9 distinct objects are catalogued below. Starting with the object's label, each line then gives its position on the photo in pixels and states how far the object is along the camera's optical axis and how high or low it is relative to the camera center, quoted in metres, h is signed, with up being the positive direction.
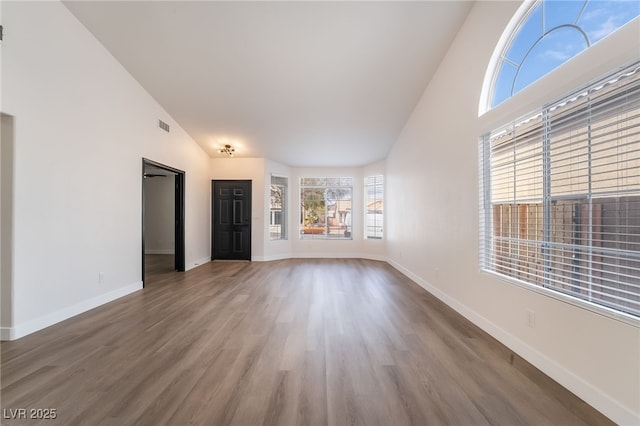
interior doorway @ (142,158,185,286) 8.11 +0.01
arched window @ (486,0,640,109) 1.61 +1.33
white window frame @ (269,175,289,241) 7.00 +0.09
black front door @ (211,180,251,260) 6.73 -0.15
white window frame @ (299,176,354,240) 7.43 +0.12
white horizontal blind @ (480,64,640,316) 1.47 +0.13
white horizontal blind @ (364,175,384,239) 7.03 +0.22
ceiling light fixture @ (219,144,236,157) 6.03 +1.54
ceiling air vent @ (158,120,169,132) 4.62 +1.63
